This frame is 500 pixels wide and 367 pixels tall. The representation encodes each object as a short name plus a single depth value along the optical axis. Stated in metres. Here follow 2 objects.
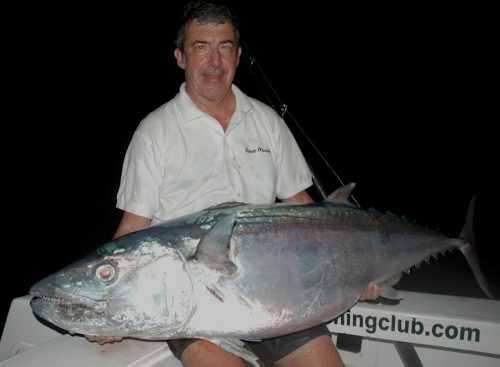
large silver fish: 1.69
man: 2.32
